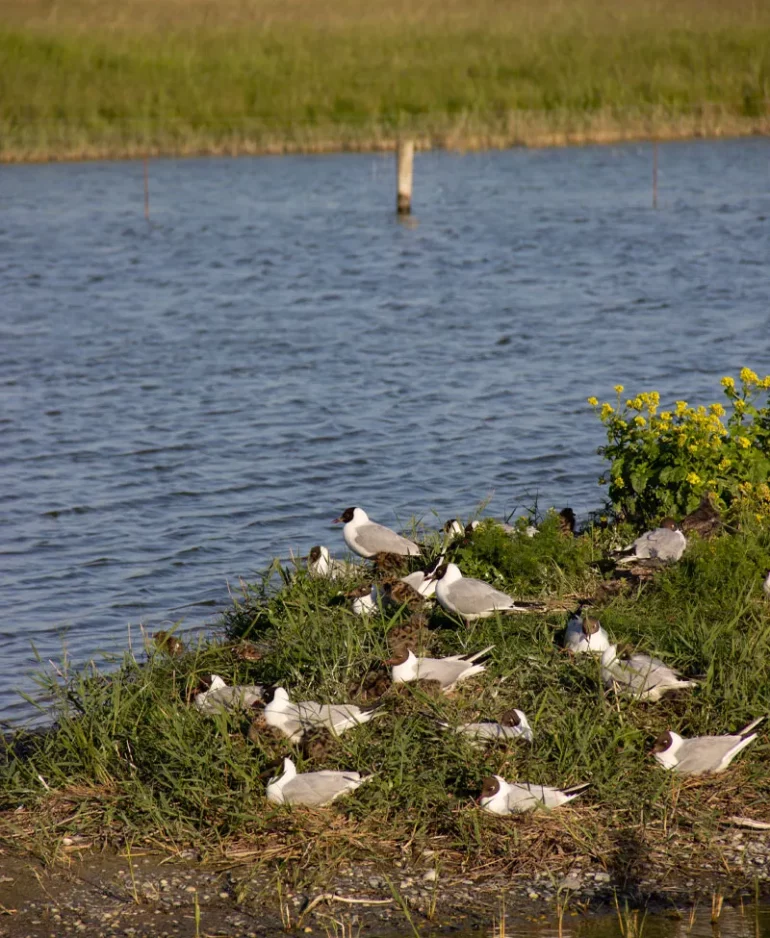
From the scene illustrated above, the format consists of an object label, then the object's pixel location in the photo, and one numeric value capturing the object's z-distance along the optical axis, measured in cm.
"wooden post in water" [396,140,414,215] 5634
